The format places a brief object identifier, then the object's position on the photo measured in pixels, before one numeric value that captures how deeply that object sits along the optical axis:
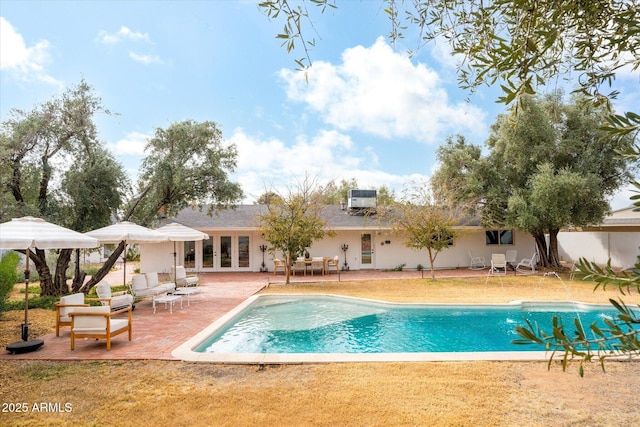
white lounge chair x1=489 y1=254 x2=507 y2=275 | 17.98
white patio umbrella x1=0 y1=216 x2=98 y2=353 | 6.36
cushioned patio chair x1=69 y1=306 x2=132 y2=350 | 6.59
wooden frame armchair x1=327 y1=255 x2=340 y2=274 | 18.65
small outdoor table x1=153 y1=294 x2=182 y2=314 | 9.67
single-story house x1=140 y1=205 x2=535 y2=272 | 19.94
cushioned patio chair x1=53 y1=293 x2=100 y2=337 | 7.36
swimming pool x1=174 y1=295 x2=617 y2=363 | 6.05
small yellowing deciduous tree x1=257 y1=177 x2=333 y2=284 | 14.44
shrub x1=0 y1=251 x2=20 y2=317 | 9.16
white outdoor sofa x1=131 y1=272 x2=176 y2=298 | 10.88
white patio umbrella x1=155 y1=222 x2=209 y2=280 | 11.74
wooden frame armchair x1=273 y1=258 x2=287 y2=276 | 19.24
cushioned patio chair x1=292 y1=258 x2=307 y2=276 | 19.37
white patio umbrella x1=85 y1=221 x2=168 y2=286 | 9.29
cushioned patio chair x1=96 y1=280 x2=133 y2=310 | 8.99
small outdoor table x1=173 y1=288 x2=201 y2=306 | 10.88
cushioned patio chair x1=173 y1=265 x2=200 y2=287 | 13.69
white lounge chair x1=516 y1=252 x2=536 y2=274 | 18.34
